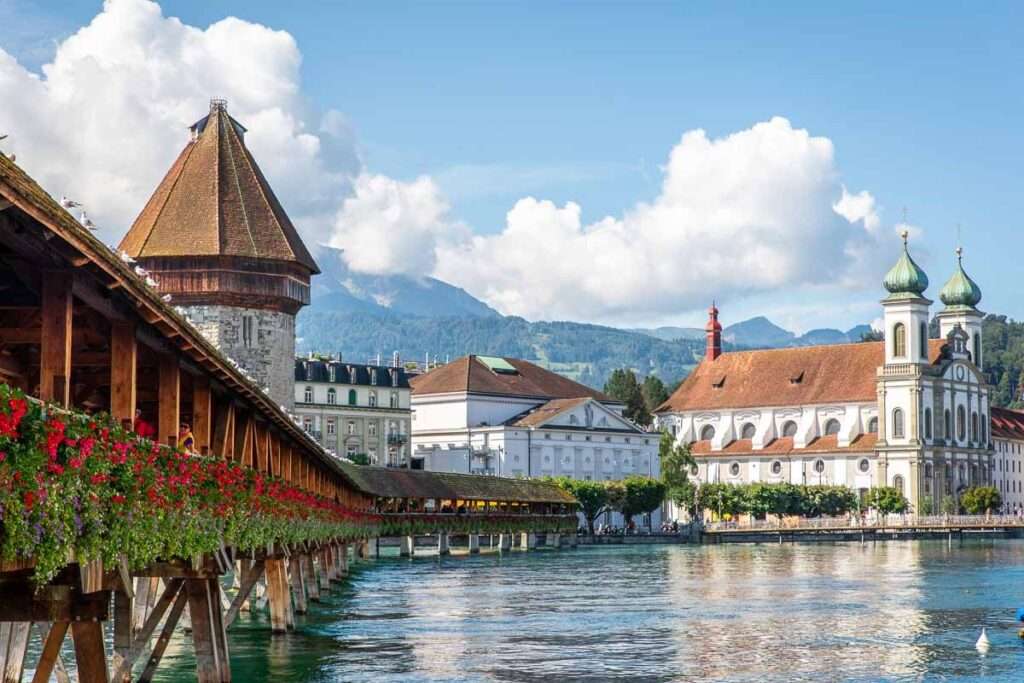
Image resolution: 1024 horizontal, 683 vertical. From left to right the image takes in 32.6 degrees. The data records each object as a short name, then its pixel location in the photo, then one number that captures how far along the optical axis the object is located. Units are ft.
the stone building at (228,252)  248.11
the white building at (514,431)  477.77
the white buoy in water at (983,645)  137.80
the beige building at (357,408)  439.22
